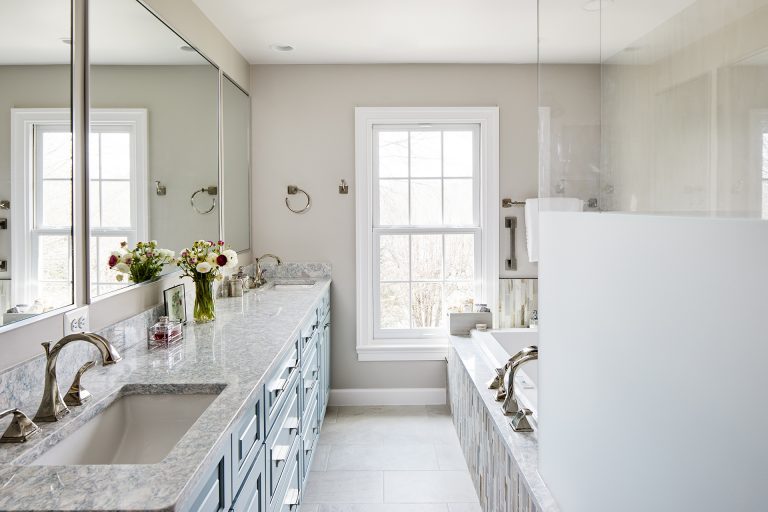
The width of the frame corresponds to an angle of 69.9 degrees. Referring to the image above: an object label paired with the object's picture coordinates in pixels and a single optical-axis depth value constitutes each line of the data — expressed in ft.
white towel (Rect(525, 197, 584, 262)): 4.01
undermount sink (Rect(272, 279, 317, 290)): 12.14
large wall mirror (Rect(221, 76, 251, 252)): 10.91
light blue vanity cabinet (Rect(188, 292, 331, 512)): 4.24
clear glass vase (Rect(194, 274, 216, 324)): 8.15
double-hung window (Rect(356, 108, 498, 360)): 12.92
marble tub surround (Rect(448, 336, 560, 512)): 4.92
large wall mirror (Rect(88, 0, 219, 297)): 6.16
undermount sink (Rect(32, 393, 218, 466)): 4.73
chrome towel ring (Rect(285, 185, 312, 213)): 12.96
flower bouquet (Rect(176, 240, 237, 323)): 8.11
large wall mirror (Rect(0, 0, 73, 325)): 4.54
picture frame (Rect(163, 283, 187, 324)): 7.72
